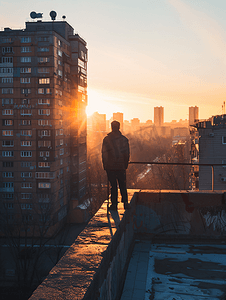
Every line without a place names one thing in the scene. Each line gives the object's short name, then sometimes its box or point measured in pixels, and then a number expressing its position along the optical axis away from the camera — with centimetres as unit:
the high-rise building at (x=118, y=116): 16100
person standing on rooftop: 548
